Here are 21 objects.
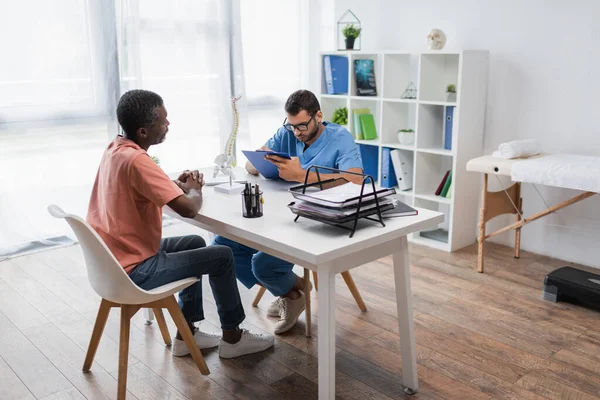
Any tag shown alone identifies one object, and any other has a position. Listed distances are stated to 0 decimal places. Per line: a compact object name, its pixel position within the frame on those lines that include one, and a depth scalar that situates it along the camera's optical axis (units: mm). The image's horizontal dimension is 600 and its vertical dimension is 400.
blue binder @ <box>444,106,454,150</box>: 3752
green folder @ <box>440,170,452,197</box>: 3850
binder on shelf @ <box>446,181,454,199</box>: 3817
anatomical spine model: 2615
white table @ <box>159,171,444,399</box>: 1817
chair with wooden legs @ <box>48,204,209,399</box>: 1888
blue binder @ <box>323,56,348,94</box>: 4340
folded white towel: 3330
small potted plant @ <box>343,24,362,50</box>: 4293
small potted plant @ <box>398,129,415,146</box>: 4027
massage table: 2930
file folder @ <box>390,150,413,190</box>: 4051
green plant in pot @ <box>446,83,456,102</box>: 3762
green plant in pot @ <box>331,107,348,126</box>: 4459
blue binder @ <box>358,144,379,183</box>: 4325
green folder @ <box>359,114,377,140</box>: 4254
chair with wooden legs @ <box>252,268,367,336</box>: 2658
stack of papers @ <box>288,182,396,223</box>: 1880
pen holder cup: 2094
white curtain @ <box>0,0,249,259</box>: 3707
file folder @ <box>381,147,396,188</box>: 4109
